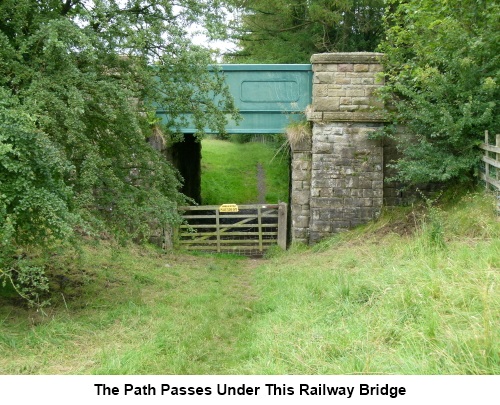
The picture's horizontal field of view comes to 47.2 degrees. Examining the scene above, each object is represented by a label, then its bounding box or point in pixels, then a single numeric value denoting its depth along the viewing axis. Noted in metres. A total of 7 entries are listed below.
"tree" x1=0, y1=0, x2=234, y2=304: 6.27
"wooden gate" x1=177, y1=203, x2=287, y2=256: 14.35
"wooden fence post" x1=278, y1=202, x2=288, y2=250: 14.36
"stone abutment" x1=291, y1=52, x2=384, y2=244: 12.57
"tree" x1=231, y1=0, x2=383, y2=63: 18.09
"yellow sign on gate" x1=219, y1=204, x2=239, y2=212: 14.06
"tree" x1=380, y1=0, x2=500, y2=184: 10.27
